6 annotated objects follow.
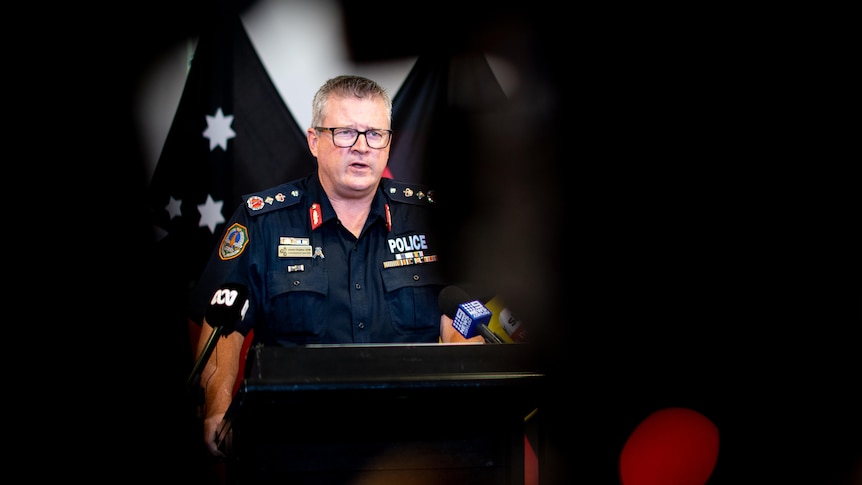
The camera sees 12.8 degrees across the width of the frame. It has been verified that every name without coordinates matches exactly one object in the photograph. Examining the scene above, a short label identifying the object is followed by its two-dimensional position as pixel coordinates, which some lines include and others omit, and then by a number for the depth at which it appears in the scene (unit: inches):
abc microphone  279.4
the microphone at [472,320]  281.4
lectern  261.9
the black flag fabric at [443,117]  311.7
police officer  303.4
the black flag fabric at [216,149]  309.9
